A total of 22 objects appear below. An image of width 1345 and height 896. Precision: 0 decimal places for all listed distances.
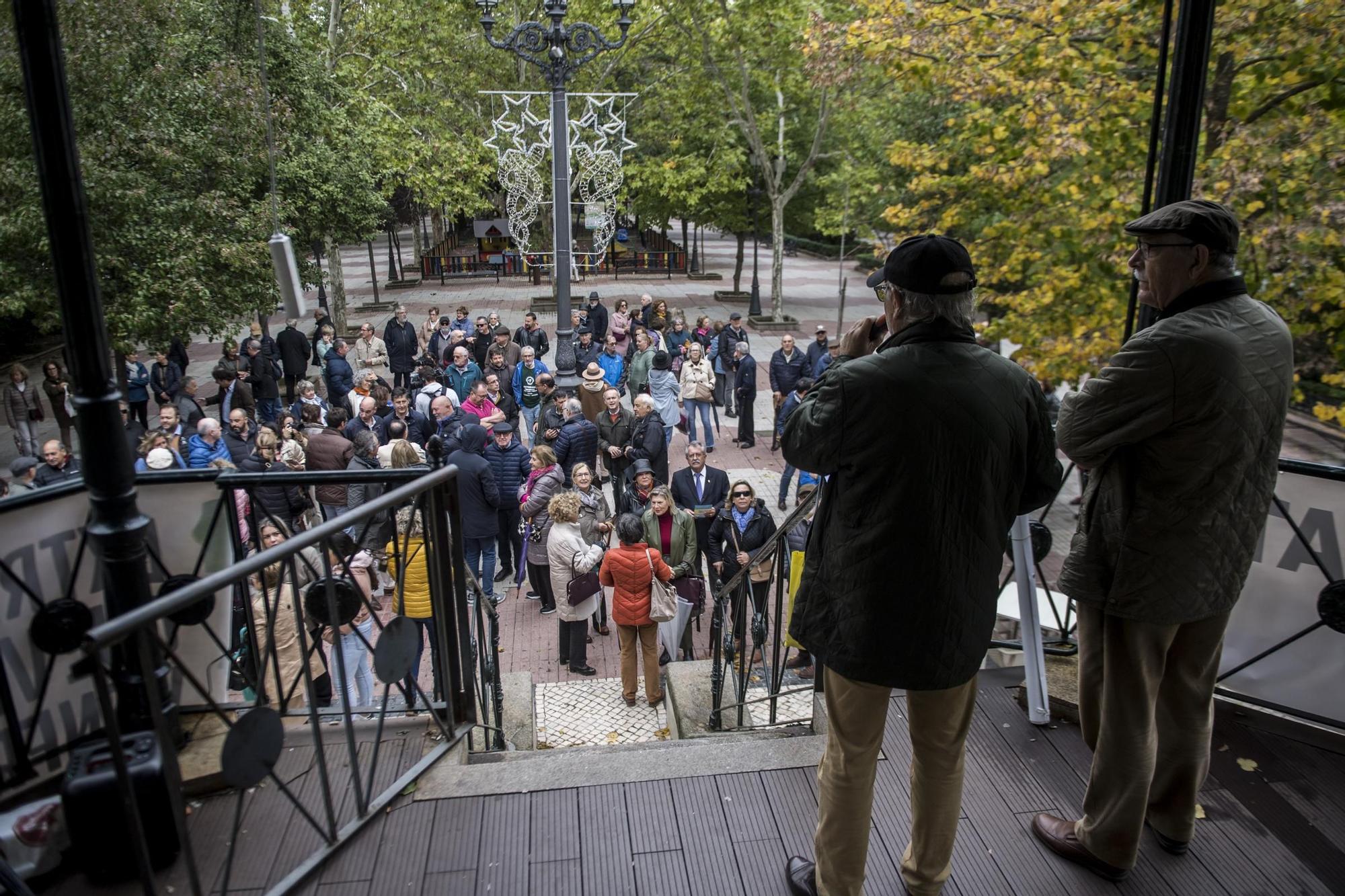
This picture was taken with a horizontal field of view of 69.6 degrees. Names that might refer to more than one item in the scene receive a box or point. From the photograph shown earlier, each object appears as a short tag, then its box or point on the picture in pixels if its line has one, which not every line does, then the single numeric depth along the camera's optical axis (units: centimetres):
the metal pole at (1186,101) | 354
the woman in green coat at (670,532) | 846
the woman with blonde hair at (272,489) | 715
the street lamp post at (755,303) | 2848
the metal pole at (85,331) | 254
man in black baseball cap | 237
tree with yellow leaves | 946
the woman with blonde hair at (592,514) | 901
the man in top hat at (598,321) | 2038
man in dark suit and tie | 985
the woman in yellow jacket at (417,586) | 731
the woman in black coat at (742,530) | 865
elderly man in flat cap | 267
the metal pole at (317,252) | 2133
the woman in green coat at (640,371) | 1469
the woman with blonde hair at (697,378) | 1438
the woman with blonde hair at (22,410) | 1373
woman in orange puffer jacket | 757
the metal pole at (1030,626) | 363
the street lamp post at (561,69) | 1375
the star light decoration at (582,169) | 1761
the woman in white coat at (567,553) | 811
